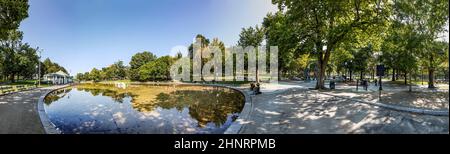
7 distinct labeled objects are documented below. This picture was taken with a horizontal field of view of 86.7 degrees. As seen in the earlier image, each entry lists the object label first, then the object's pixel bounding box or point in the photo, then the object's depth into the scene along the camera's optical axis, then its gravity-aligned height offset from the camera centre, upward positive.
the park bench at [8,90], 25.10 -1.56
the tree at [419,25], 13.41 +3.10
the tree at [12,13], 20.34 +5.61
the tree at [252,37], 47.12 +7.78
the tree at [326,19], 19.41 +5.05
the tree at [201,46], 59.38 +8.10
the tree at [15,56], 50.44 +4.52
